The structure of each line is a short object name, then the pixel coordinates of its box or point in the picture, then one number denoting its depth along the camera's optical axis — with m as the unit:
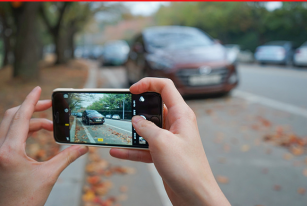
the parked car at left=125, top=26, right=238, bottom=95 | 6.11
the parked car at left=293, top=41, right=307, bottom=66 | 16.19
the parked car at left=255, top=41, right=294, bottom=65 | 19.03
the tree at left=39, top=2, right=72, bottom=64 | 17.72
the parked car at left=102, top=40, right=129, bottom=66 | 18.90
